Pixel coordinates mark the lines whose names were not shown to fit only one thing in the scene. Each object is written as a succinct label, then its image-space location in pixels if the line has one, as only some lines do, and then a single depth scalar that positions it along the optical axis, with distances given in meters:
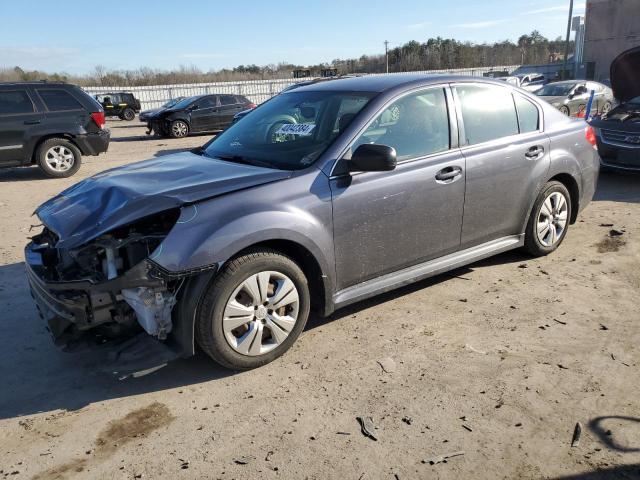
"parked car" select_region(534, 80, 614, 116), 17.88
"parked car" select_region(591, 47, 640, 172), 8.48
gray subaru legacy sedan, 3.24
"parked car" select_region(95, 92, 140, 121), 33.41
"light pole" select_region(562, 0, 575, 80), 41.91
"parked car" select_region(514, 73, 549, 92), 31.20
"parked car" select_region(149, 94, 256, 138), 19.44
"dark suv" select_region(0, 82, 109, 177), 10.63
